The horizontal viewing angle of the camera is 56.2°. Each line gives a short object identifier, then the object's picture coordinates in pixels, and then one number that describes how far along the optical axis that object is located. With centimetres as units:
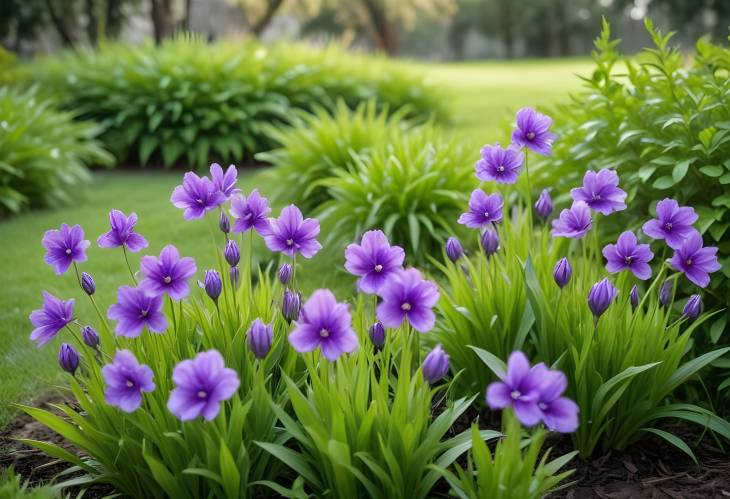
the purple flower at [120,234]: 195
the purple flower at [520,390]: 139
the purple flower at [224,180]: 204
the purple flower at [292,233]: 193
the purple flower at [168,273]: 174
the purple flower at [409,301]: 162
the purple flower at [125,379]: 158
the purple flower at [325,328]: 155
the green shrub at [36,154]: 579
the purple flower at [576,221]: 202
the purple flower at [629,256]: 203
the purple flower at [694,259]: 205
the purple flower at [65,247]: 193
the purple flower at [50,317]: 186
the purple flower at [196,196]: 200
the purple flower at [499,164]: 226
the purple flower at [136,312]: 171
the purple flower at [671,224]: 206
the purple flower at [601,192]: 212
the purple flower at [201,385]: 146
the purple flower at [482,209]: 219
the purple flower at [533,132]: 224
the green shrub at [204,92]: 764
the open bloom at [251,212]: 202
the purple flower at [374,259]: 172
